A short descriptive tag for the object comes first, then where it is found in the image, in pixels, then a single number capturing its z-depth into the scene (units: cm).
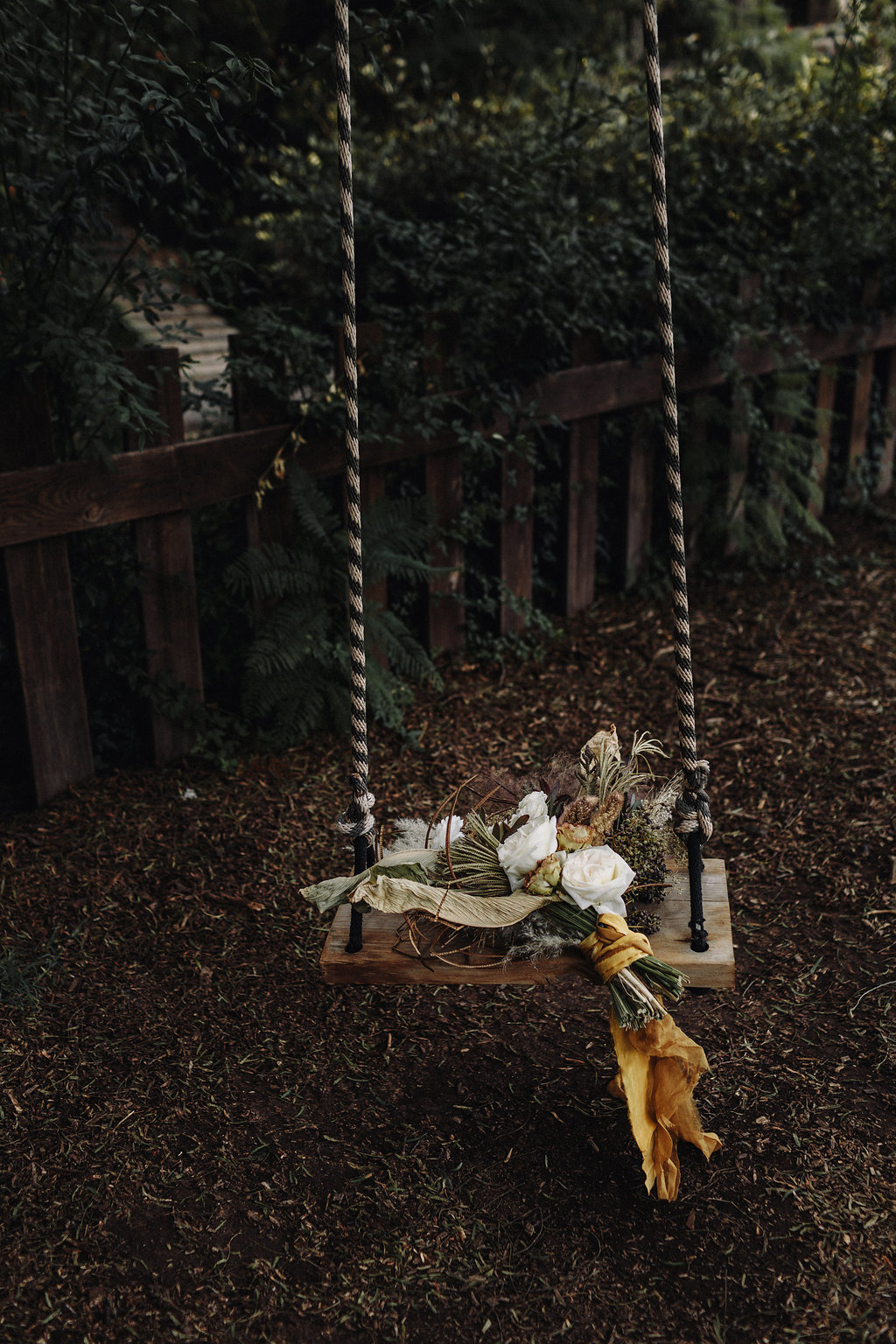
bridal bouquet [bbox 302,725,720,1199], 209
